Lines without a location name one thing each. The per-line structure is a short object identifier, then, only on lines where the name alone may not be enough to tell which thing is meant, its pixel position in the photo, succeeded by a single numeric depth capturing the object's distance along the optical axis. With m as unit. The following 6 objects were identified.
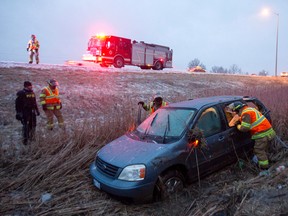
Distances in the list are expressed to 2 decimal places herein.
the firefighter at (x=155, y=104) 6.33
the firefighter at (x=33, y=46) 16.55
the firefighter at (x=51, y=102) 7.89
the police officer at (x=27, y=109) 6.97
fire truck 20.86
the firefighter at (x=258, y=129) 5.08
